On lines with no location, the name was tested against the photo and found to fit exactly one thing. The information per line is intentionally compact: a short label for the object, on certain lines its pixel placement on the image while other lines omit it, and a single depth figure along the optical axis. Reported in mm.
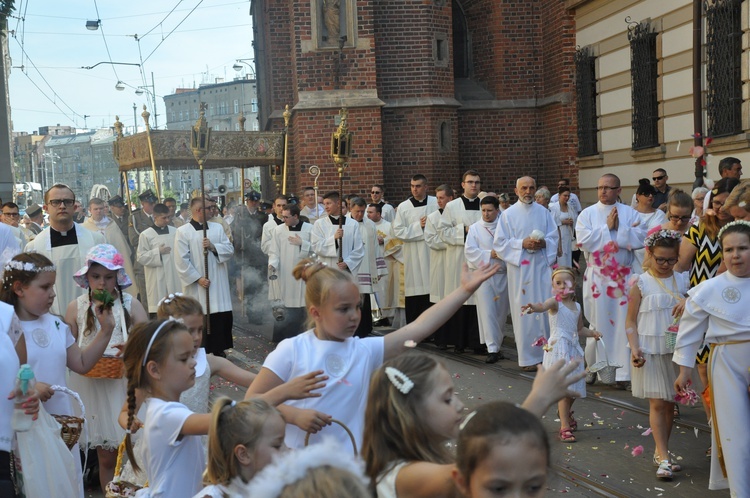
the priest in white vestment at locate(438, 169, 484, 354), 13516
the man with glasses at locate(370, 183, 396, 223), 17500
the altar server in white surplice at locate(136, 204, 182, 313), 14250
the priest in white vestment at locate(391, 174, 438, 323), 15383
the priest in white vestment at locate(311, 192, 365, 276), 14672
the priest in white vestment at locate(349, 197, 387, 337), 14529
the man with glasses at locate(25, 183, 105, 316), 8242
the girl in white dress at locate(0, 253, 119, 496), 5574
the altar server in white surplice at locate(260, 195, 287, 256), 15562
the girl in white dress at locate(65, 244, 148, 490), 6645
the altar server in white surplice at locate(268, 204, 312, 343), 14914
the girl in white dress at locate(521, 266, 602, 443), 8672
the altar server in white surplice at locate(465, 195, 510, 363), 12641
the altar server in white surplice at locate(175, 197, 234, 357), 13117
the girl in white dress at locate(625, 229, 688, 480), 7305
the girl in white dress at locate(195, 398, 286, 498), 3525
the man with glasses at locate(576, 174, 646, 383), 10969
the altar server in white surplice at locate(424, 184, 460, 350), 14316
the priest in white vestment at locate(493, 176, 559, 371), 12094
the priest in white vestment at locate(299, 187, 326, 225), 17578
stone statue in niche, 21078
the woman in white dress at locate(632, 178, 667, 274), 11195
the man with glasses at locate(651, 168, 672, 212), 14695
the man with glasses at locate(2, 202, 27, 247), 15727
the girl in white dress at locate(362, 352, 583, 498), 3121
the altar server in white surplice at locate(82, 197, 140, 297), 14521
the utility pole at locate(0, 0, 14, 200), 27080
